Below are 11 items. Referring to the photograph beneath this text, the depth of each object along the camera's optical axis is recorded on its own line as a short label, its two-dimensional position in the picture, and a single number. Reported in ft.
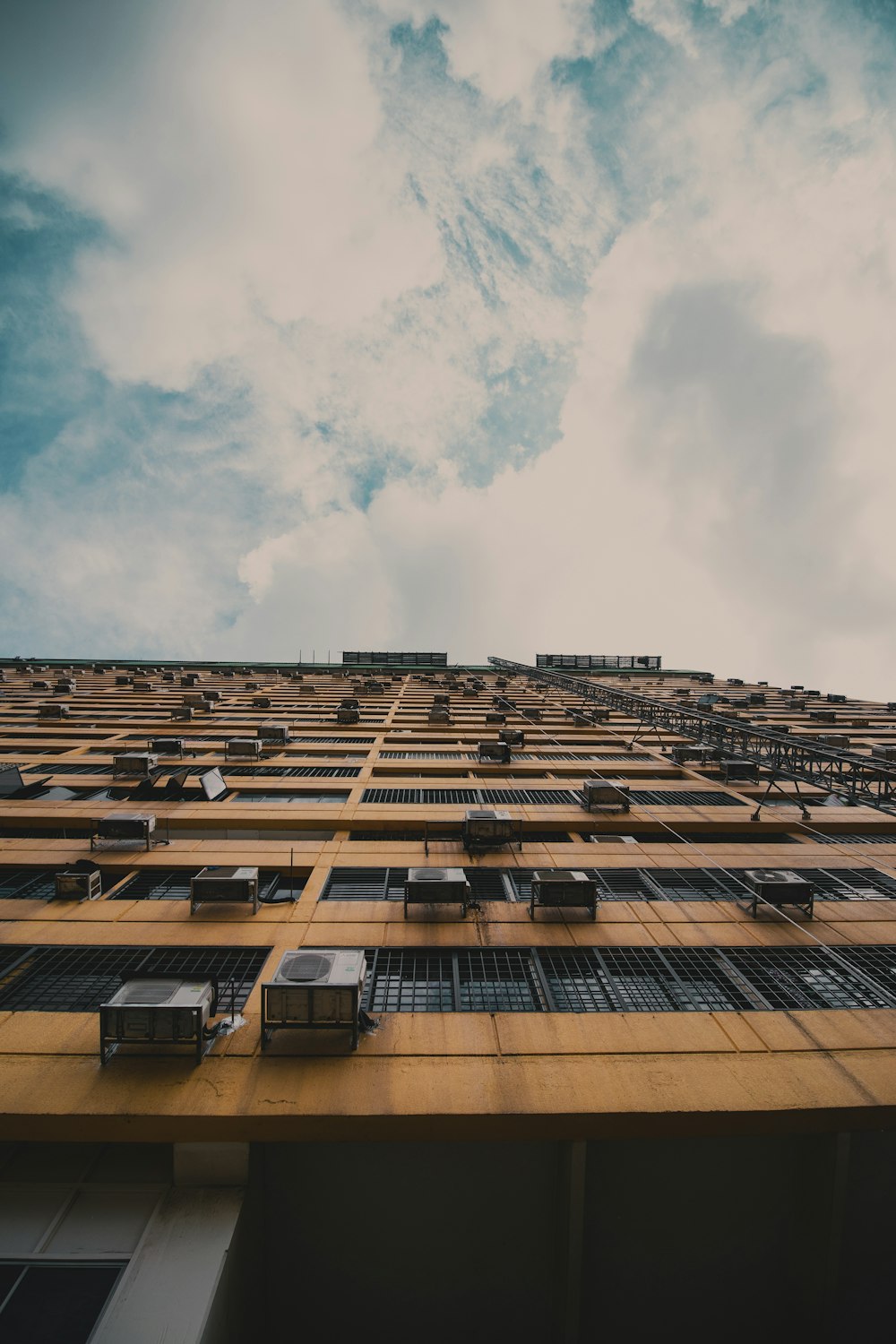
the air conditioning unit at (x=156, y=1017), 26.66
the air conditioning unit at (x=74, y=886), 43.16
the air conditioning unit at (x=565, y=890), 40.96
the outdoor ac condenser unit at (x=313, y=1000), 28.02
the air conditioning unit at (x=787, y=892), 42.60
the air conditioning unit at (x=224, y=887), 41.16
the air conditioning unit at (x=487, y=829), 51.01
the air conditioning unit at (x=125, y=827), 50.21
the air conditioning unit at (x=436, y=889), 40.91
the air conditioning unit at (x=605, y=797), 60.70
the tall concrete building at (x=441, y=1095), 24.68
